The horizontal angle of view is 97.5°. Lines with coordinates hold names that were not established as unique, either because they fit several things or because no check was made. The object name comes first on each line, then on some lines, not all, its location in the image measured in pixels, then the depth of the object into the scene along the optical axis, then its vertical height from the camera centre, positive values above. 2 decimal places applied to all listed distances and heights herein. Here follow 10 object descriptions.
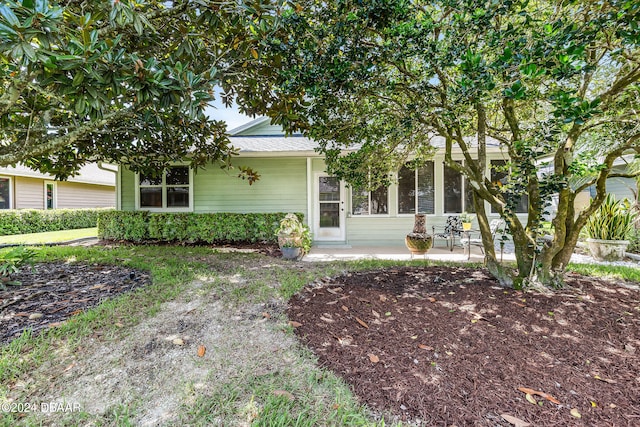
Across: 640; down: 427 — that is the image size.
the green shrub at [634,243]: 6.87 -0.82
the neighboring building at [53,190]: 12.38 +1.08
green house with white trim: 8.33 +0.45
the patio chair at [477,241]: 6.08 -0.67
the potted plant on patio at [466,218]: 7.70 -0.22
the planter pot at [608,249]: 6.14 -0.87
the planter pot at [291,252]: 6.20 -0.93
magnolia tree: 2.13 +1.41
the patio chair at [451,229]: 7.44 -0.51
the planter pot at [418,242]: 6.07 -0.70
